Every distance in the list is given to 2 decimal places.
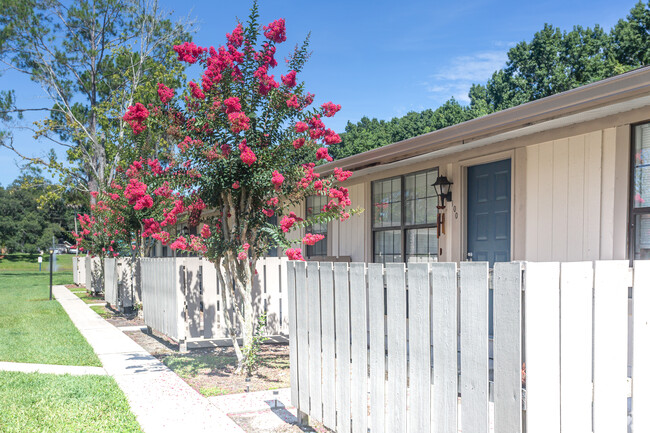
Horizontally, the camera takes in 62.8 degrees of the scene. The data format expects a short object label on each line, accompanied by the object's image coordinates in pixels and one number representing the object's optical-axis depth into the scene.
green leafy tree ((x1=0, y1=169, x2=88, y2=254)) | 52.57
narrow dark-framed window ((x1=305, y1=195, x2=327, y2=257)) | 9.84
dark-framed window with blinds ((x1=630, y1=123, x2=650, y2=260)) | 4.61
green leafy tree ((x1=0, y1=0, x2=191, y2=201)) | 19.64
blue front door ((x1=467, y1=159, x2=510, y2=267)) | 6.20
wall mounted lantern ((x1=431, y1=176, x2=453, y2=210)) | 6.83
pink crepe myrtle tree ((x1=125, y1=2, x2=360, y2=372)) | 5.09
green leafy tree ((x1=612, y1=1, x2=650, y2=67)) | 21.88
